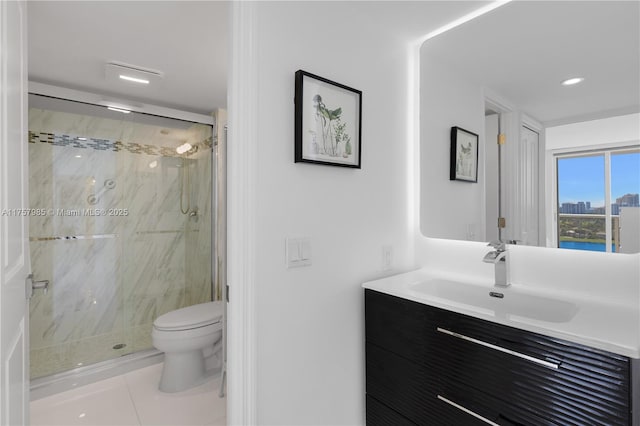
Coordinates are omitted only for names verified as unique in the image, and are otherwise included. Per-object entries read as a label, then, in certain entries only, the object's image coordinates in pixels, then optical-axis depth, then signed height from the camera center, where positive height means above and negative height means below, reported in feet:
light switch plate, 4.36 -0.54
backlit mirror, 4.24 +1.36
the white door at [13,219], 2.88 -0.06
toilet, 7.61 -3.06
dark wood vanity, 3.06 -1.83
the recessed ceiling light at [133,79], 7.60 +3.18
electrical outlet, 5.73 -0.79
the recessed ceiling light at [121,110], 8.96 +2.82
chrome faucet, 4.85 -0.74
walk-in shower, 8.38 -0.40
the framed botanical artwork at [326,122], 4.41 +1.30
